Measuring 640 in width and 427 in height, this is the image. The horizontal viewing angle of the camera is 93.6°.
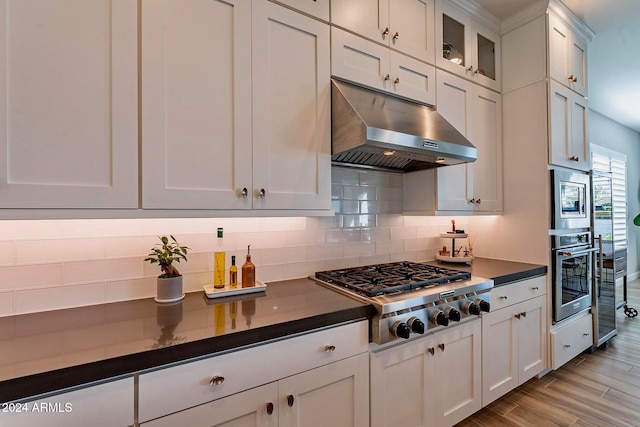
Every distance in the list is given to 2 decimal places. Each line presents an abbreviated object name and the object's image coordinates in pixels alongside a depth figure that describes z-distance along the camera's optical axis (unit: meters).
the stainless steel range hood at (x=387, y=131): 1.49
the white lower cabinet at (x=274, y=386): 0.93
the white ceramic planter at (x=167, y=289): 1.36
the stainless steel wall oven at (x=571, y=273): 2.28
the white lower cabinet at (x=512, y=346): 1.87
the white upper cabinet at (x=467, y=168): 2.12
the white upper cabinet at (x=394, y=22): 1.68
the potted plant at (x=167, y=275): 1.37
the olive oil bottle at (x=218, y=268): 1.52
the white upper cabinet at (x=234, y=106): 1.19
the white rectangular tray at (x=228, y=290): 1.44
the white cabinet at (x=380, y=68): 1.66
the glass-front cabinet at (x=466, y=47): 2.11
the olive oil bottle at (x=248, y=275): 1.56
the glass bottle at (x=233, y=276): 1.55
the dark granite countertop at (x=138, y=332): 0.80
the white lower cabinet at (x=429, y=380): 1.39
